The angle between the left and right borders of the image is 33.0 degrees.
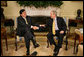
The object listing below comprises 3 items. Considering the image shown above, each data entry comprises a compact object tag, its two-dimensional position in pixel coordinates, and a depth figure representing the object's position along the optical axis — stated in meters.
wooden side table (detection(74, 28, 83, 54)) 3.30
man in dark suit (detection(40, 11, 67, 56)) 3.53
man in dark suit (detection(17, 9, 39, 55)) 3.53
